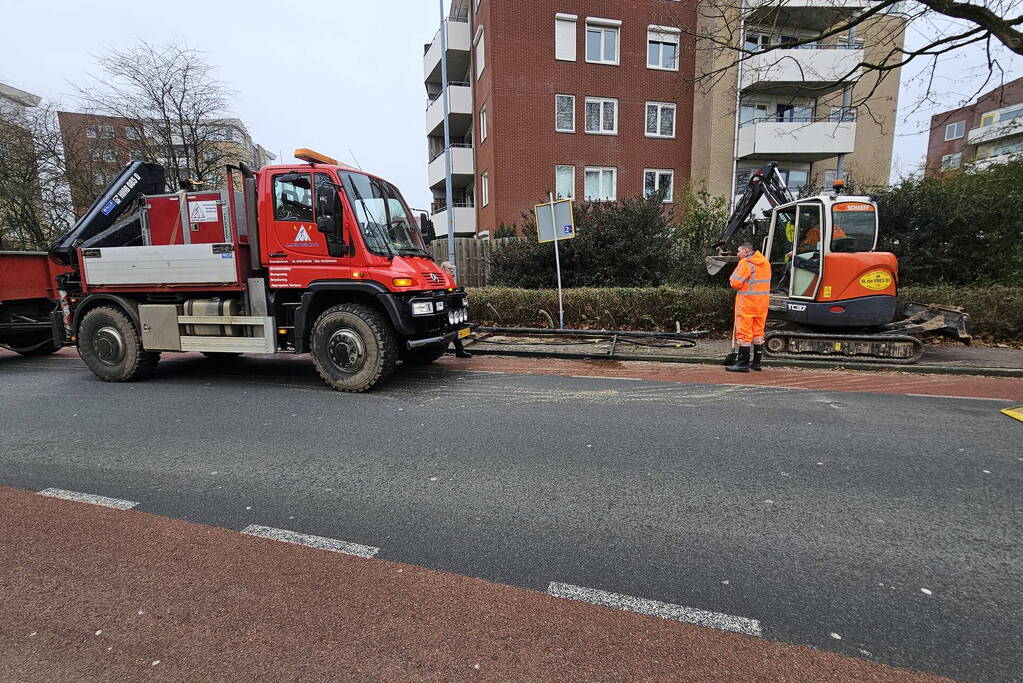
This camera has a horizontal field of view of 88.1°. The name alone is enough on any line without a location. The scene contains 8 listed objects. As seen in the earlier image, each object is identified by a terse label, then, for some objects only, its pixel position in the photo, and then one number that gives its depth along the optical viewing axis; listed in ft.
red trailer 29.63
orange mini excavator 27.14
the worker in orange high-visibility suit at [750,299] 25.09
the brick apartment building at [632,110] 65.77
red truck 21.81
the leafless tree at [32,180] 56.39
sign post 35.06
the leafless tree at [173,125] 52.54
